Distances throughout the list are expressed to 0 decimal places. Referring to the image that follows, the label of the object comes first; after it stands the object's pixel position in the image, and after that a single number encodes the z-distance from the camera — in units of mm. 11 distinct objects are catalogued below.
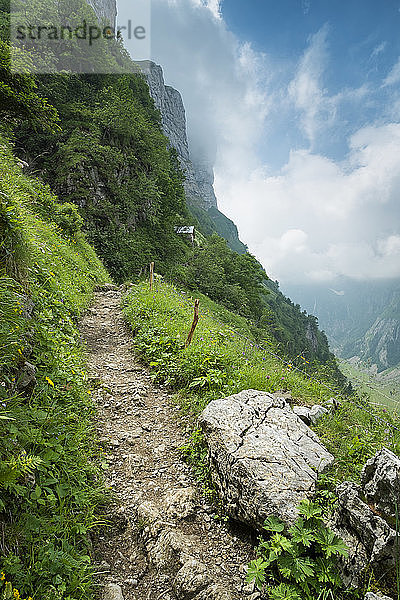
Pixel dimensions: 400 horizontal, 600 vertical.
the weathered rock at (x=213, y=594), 2877
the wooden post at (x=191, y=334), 7441
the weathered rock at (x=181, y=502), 3773
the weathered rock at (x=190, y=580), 2914
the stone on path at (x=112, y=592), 2797
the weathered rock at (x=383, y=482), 3025
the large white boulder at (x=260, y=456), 3434
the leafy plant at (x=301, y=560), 2771
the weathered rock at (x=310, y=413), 5496
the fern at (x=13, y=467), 2457
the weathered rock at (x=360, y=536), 2738
